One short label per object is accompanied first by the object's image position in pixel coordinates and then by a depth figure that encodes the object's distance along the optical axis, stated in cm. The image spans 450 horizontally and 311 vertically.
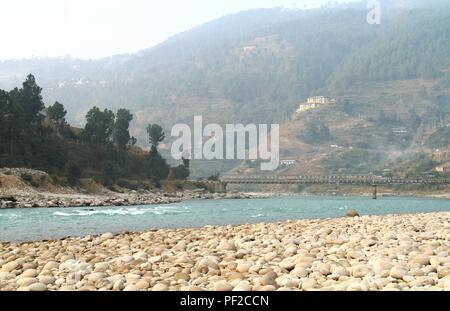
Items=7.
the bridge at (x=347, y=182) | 17662
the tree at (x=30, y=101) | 11994
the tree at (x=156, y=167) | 14590
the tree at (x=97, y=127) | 14175
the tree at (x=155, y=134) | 16415
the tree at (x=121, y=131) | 15075
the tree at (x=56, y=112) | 13912
